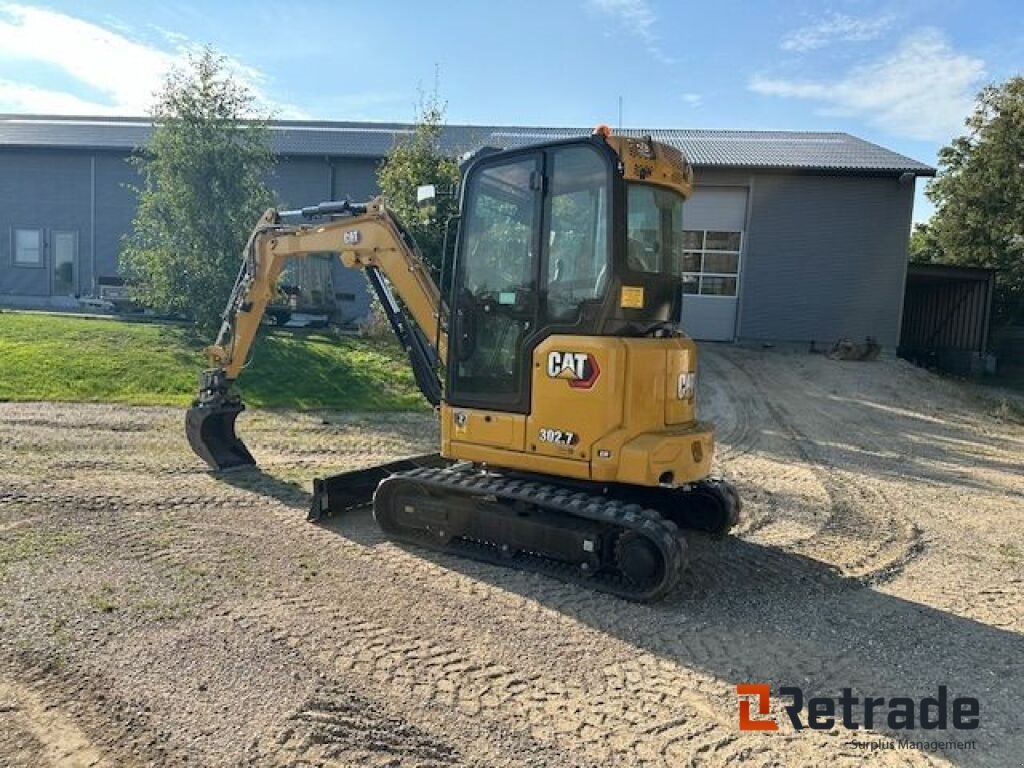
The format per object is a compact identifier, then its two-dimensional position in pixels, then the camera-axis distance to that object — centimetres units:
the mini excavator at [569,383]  534
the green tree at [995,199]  2717
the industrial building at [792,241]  2222
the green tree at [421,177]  1477
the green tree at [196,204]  1723
